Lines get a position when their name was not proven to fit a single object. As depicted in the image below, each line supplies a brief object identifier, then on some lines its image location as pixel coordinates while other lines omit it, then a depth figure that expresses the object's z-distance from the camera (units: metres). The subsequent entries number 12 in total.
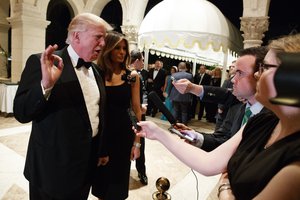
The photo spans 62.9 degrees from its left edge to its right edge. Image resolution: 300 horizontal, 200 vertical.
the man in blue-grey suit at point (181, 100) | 6.06
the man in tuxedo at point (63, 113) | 1.41
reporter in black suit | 1.47
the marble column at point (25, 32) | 7.36
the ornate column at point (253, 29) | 6.19
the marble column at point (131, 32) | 8.12
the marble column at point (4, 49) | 8.42
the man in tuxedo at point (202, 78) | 7.29
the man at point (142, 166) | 3.20
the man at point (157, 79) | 7.35
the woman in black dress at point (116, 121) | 2.06
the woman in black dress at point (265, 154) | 0.66
